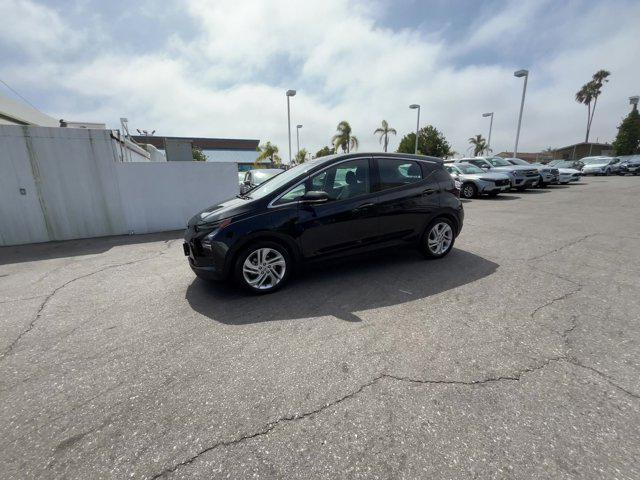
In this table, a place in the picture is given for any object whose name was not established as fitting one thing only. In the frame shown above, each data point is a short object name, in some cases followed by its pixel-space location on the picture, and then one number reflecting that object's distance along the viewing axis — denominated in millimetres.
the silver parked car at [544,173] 15683
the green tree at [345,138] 36469
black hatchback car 3805
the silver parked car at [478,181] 12852
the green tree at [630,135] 43250
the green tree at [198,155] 36188
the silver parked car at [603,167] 26244
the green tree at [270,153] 39781
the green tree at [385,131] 40531
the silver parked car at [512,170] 14180
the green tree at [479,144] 64550
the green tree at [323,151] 48175
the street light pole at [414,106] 26547
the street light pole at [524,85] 20172
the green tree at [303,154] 48256
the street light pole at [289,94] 21094
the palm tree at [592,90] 50219
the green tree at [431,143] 42531
